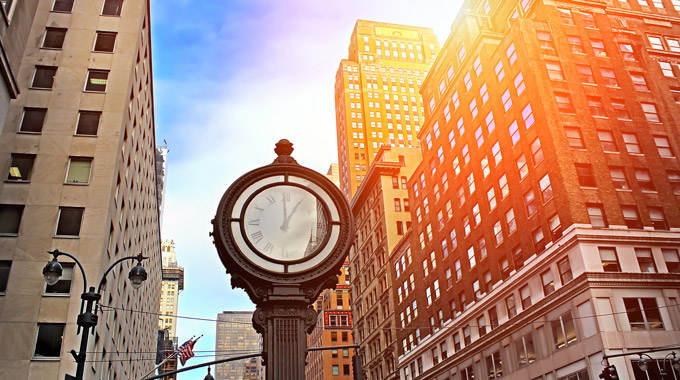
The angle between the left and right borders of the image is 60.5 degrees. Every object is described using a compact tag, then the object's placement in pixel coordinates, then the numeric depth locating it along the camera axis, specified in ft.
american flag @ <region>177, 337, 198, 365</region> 138.92
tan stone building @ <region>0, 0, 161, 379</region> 105.29
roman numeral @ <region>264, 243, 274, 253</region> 16.35
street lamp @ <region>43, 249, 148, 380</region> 45.98
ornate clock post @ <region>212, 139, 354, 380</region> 15.29
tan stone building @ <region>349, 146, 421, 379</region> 244.05
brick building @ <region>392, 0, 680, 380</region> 118.83
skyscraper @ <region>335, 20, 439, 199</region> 401.70
